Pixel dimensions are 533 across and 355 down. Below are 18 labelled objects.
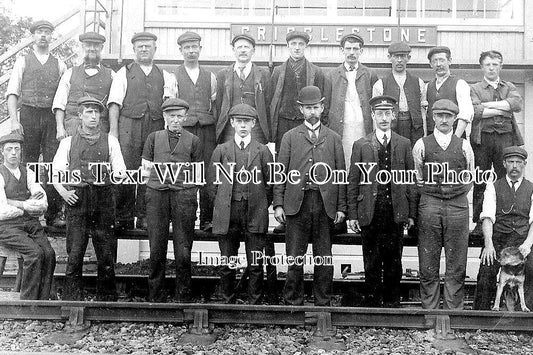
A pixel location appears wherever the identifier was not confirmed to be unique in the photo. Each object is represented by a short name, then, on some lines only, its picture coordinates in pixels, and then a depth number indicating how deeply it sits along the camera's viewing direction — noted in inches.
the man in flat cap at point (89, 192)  194.7
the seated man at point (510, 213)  192.5
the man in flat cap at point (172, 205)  191.2
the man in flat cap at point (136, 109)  213.6
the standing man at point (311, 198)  188.7
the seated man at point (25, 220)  189.5
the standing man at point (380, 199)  191.2
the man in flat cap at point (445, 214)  187.3
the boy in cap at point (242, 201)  191.3
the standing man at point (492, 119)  212.1
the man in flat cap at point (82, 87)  214.5
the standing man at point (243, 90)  211.0
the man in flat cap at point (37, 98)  217.3
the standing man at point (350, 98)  211.5
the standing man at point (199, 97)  212.2
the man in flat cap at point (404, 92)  211.5
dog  189.6
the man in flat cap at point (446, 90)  206.8
